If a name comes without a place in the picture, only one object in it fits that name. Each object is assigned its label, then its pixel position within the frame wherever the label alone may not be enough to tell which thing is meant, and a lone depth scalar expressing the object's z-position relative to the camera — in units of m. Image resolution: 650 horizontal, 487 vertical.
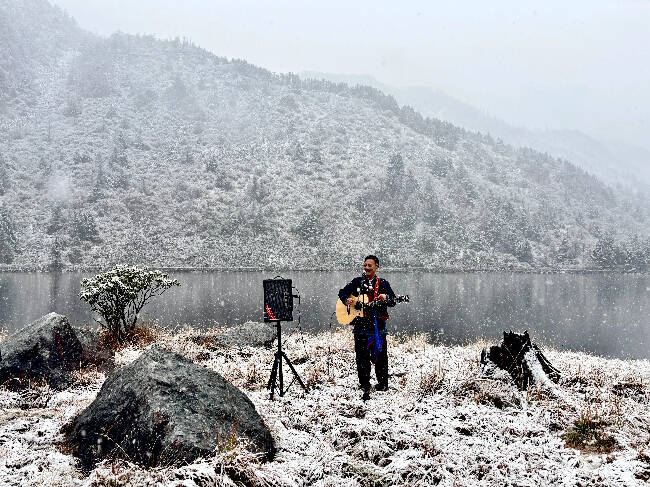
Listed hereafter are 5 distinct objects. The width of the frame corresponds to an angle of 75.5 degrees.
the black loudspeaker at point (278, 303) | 7.55
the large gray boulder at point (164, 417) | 4.56
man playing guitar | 7.88
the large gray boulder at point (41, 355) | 8.01
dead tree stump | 7.87
